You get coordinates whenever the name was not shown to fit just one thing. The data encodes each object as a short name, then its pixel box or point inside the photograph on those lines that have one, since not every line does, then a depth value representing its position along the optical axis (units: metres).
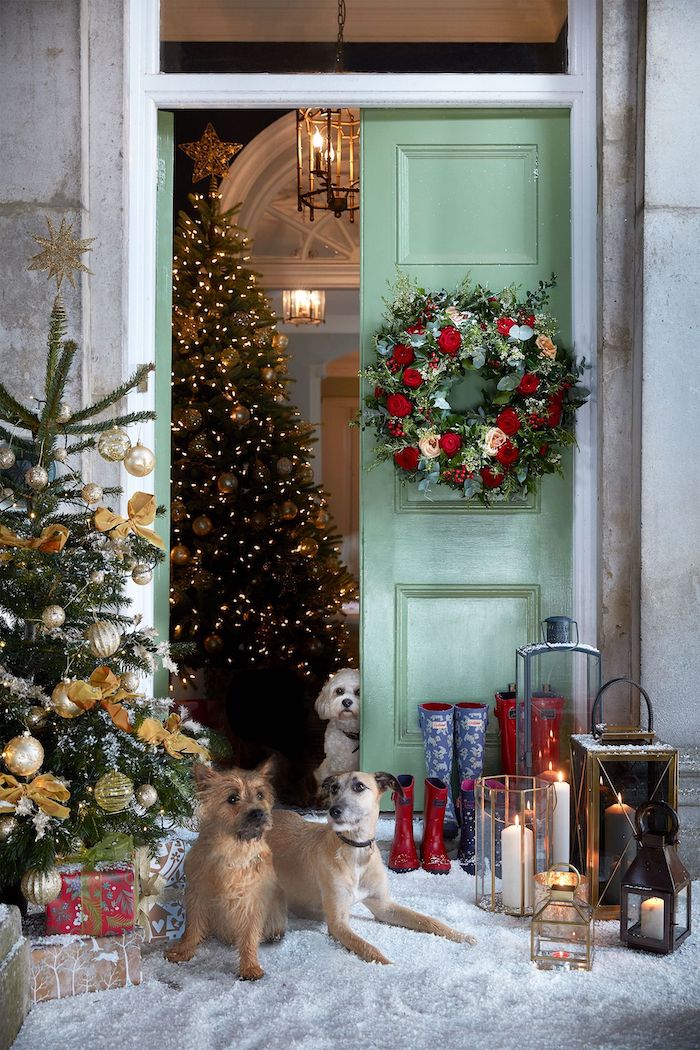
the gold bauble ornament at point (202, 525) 5.60
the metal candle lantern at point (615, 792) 2.94
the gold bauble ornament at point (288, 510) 5.72
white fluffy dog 4.09
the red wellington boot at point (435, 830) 3.39
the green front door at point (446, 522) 4.07
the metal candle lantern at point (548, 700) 3.36
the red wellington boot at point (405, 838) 3.41
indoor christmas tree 5.59
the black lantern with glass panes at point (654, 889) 2.72
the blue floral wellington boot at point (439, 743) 3.75
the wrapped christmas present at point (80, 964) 2.47
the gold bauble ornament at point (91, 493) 2.68
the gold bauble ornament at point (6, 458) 2.67
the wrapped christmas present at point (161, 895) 2.72
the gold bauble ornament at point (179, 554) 5.52
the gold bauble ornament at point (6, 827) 2.42
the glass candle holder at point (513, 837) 2.98
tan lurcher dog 2.80
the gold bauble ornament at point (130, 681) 2.59
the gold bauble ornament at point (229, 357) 5.61
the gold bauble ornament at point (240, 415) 5.62
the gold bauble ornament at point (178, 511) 5.59
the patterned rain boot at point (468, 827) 3.45
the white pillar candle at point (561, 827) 3.12
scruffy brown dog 2.61
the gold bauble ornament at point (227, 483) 5.66
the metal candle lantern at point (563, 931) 2.65
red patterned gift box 2.51
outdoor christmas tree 2.46
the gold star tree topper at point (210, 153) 6.10
